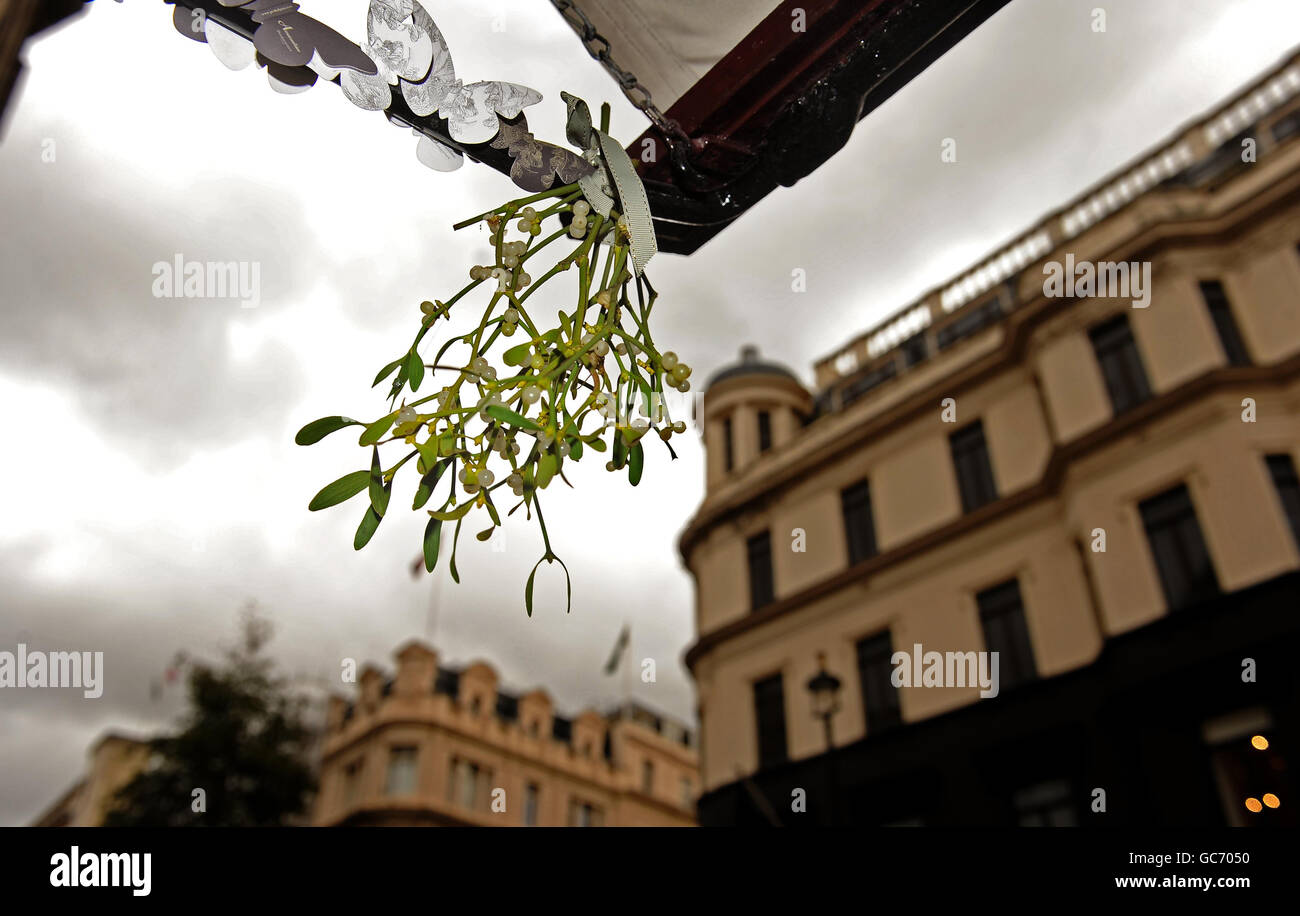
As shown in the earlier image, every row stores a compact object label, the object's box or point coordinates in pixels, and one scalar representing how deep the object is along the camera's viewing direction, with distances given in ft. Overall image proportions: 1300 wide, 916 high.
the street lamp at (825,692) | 40.06
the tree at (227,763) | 77.30
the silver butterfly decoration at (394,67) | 5.11
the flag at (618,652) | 88.30
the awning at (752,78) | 6.00
